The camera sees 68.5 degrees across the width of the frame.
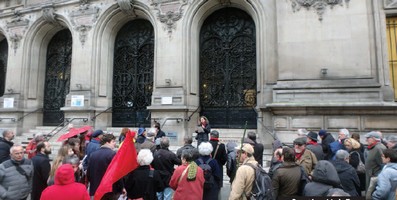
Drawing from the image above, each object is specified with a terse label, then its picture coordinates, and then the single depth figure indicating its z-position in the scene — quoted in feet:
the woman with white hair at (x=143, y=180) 15.42
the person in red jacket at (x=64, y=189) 10.91
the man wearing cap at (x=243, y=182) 13.84
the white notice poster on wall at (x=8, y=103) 55.31
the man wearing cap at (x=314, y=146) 20.17
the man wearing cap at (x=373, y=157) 18.06
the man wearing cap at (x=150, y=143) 20.51
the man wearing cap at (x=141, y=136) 26.71
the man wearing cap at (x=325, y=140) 23.58
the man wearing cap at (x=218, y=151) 21.48
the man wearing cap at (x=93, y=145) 20.10
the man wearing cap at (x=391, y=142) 19.20
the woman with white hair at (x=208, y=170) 17.38
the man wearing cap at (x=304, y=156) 17.83
